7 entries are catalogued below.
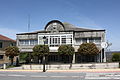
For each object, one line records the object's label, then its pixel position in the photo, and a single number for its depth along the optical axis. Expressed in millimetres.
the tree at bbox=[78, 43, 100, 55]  18167
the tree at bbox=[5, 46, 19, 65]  20396
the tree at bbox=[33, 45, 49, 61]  19182
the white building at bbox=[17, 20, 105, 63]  21041
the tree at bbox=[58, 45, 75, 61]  18851
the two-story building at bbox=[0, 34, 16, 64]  25804
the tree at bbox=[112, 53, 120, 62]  18539
